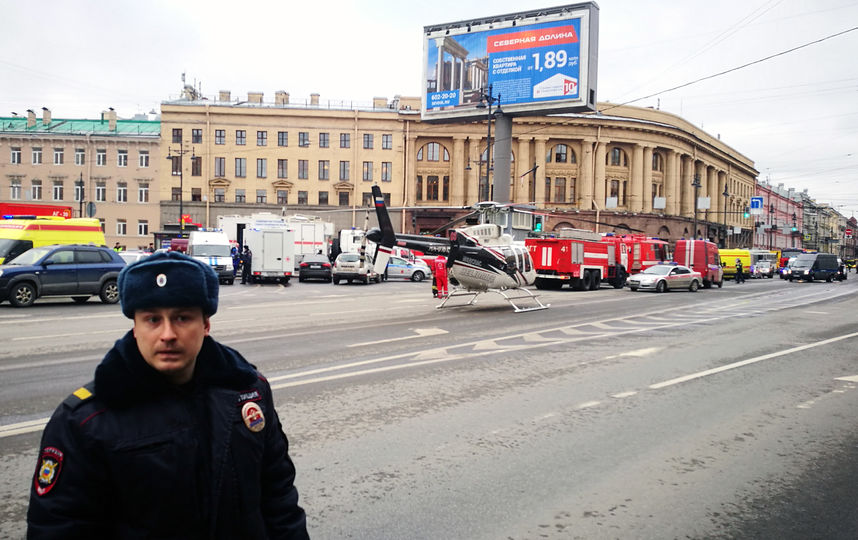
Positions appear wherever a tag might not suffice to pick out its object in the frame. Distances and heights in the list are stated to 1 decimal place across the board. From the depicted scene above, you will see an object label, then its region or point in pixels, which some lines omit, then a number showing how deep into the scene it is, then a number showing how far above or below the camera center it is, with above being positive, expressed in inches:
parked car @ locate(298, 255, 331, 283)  1333.7 -55.8
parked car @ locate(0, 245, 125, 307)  679.1 -41.1
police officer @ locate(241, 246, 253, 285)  1290.8 -46.6
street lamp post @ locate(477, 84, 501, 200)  1391.5 +325.7
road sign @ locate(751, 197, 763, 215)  2301.9 +165.2
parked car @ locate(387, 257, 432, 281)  1491.1 -62.5
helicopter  730.8 -8.7
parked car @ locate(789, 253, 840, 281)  1959.9 -50.1
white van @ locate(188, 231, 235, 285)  1202.0 -20.4
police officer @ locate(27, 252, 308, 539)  78.1 -25.3
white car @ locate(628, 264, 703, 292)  1259.8 -62.0
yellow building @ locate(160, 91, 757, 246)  2465.6 +331.4
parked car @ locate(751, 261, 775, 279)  2553.2 -82.4
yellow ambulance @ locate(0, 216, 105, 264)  861.2 +4.8
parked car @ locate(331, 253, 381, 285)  1289.4 -55.8
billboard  1373.0 +413.4
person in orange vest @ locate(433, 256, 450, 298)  798.5 -42.7
